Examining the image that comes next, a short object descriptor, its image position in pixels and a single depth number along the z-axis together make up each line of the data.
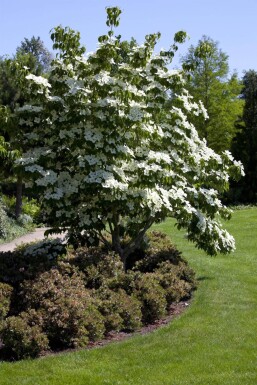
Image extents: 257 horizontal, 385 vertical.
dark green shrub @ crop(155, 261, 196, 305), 9.30
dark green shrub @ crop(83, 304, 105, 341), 7.49
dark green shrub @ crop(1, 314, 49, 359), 6.88
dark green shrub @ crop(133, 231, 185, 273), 10.59
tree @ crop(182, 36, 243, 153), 33.88
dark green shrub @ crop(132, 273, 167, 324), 8.52
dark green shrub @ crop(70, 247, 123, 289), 8.83
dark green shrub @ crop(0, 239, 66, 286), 8.49
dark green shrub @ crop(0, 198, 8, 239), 18.31
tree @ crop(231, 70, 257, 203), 31.45
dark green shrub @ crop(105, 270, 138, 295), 8.75
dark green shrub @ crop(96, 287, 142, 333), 7.86
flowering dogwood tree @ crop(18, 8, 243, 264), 8.89
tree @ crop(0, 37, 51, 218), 9.45
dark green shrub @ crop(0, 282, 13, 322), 7.48
